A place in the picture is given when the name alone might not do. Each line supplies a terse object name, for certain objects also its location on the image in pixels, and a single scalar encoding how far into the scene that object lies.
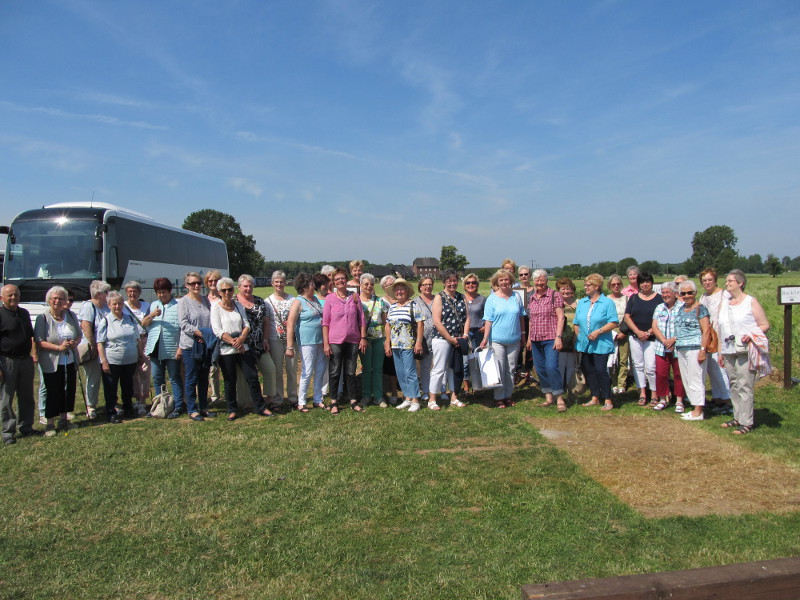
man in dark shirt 5.85
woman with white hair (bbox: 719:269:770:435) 5.65
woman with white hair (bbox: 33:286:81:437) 6.23
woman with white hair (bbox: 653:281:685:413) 6.91
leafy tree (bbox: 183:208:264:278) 73.62
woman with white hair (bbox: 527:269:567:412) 7.26
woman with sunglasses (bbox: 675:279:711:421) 6.54
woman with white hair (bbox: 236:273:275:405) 7.03
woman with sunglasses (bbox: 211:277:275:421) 6.71
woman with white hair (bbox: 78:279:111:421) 6.77
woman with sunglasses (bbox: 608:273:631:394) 8.14
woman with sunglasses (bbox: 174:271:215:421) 6.88
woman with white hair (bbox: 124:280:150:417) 7.19
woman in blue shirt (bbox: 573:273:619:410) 7.21
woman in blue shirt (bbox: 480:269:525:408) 7.33
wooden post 8.05
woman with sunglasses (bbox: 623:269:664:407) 7.35
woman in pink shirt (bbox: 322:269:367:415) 7.13
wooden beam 1.91
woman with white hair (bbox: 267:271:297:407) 7.40
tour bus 13.38
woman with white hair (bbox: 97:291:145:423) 6.75
